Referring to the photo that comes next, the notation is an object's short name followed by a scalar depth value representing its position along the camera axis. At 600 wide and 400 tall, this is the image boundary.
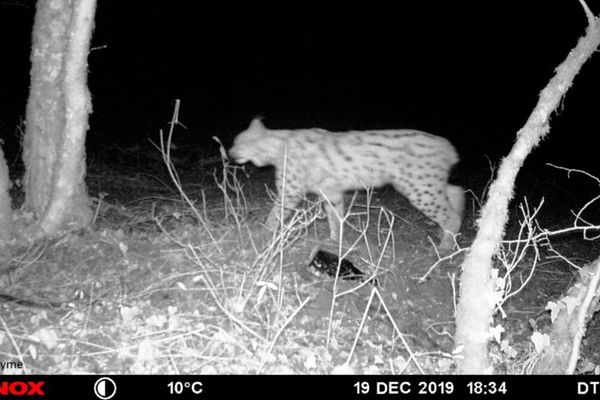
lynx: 6.63
